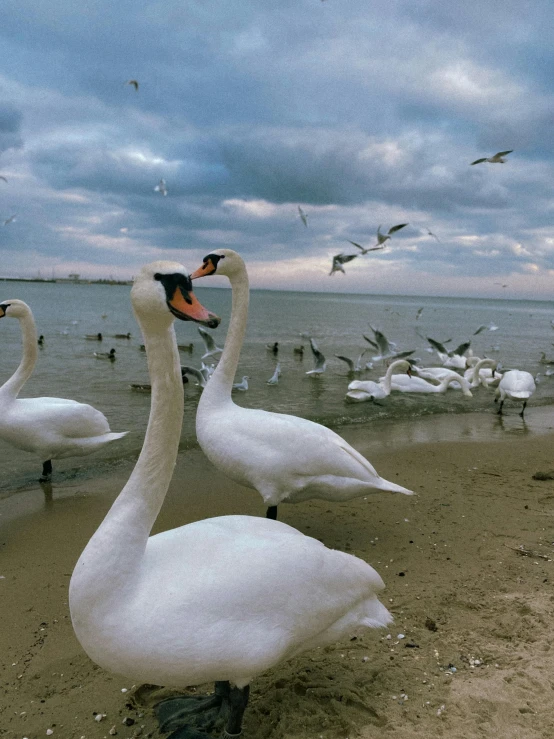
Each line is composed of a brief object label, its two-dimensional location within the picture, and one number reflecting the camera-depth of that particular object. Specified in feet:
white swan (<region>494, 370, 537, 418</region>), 38.93
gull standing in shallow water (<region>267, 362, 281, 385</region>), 48.78
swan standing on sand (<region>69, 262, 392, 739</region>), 7.32
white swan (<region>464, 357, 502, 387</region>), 51.52
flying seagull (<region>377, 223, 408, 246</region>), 32.94
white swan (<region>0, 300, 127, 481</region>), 20.53
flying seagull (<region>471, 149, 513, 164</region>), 26.37
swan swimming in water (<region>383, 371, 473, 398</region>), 47.11
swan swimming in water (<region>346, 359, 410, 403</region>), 41.98
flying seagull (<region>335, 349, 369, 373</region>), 57.49
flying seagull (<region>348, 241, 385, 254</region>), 32.54
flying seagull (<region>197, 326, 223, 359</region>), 49.55
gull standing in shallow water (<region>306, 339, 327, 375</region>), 52.65
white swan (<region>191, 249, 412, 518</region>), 15.26
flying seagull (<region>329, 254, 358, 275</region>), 35.91
